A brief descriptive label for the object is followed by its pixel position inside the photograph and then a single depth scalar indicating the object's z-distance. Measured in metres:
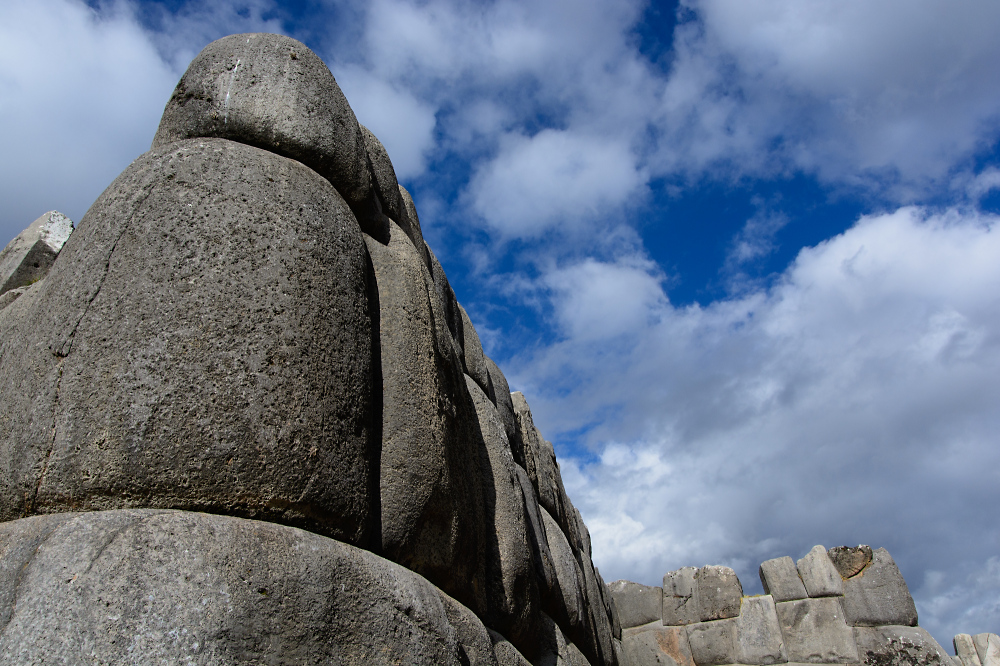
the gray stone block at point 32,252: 3.64
